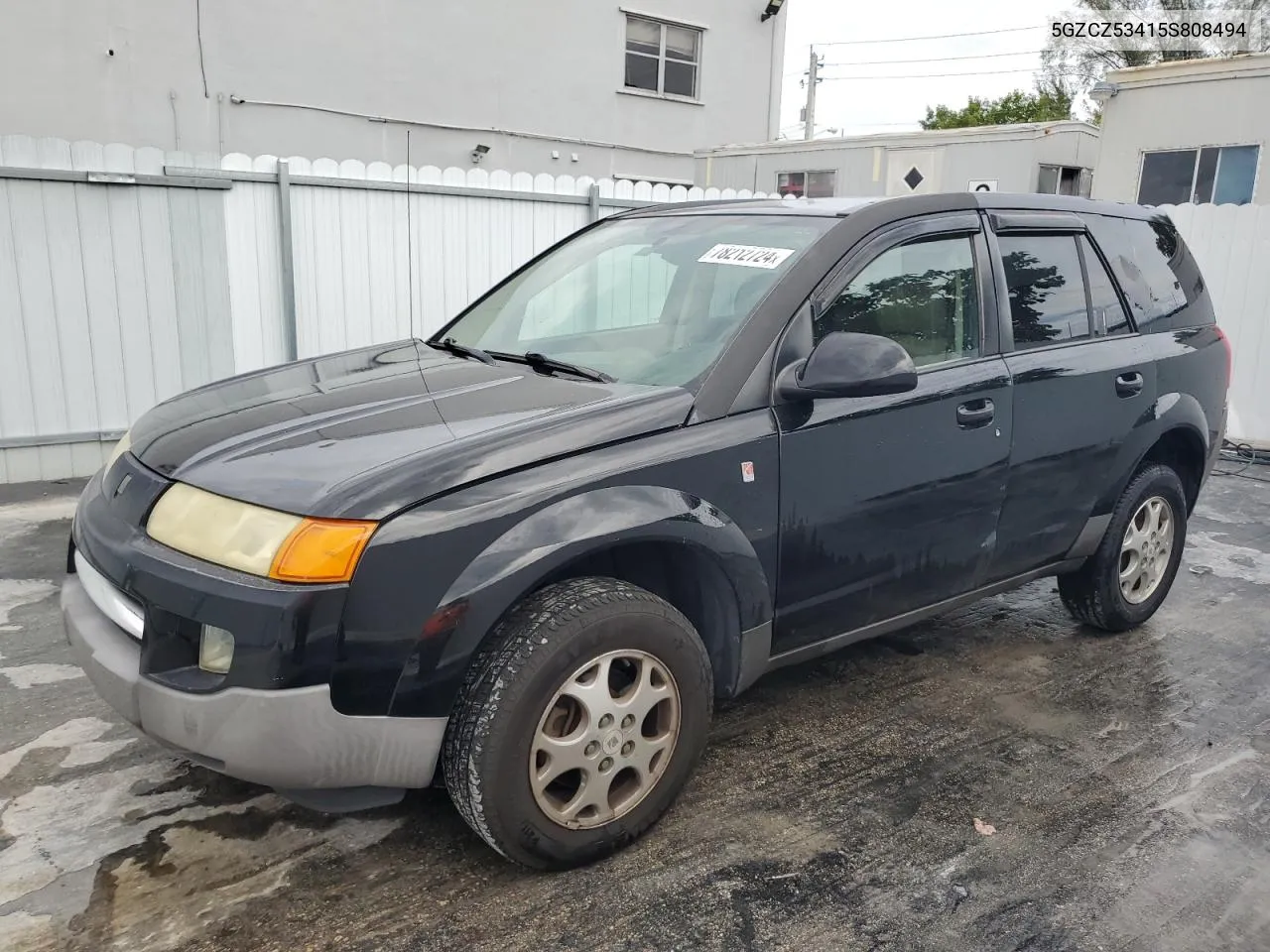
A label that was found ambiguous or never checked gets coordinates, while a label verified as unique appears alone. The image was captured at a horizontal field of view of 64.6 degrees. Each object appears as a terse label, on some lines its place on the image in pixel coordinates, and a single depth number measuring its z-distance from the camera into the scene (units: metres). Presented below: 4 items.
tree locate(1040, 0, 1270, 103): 31.73
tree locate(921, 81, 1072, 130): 37.84
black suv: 2.31
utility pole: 36.97
